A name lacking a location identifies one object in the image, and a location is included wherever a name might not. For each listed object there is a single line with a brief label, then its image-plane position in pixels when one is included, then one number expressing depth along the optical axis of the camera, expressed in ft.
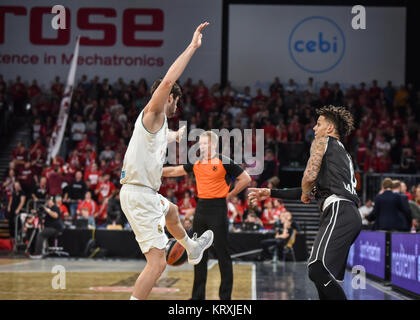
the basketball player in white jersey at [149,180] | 17.07
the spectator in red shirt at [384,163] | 63.82
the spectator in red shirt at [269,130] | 66.27
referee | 24.86
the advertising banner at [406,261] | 29.07
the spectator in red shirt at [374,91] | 77.07
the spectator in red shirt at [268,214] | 56.34
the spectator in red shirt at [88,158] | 63.16
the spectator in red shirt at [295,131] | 67.00
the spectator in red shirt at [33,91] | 79.05
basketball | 23.22
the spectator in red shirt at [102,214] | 57.07
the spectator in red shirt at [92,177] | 61.21
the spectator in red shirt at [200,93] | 74.91
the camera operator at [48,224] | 52.65
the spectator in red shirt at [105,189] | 59.00
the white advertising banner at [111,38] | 83.15
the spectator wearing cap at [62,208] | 57.50
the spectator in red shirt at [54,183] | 59.62
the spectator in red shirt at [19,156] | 66.22
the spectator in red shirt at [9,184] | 62.78
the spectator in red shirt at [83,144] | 66.88
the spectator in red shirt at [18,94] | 79.30
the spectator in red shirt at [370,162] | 63.83
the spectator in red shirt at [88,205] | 57.21
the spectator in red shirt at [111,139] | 68.33
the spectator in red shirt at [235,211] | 56.51
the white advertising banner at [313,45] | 82.74
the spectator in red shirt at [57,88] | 77.25
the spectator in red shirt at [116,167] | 62.34
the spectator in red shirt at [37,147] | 67.18
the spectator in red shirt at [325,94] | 74.81
